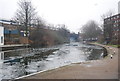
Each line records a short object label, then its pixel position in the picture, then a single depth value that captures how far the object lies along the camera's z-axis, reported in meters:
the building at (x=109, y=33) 36.93
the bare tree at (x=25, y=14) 27.44
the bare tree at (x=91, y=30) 56.95
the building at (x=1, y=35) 24.00
